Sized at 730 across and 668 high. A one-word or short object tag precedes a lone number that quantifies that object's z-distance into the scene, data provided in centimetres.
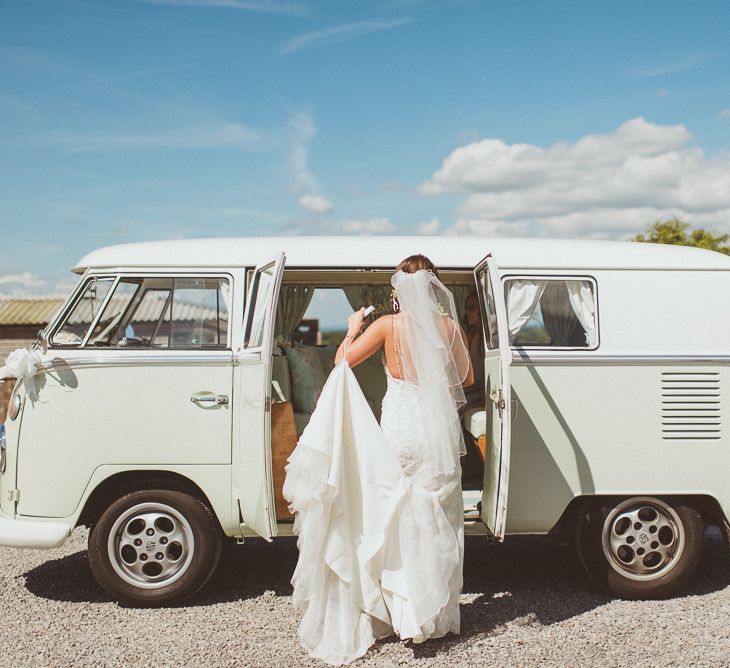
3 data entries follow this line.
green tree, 2027
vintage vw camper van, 535
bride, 468
